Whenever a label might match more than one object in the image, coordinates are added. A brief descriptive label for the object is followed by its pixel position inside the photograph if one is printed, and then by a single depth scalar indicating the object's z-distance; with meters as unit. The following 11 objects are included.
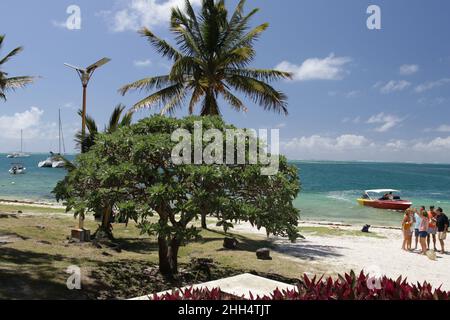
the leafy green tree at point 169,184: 9.55
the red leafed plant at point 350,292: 3.91
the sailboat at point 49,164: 120.53
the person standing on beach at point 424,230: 17.17
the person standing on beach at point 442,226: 17.61
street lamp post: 15.94
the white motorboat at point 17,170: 98.53
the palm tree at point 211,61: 20.25
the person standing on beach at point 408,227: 18.34
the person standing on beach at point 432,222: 17.61
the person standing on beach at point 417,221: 17.86
